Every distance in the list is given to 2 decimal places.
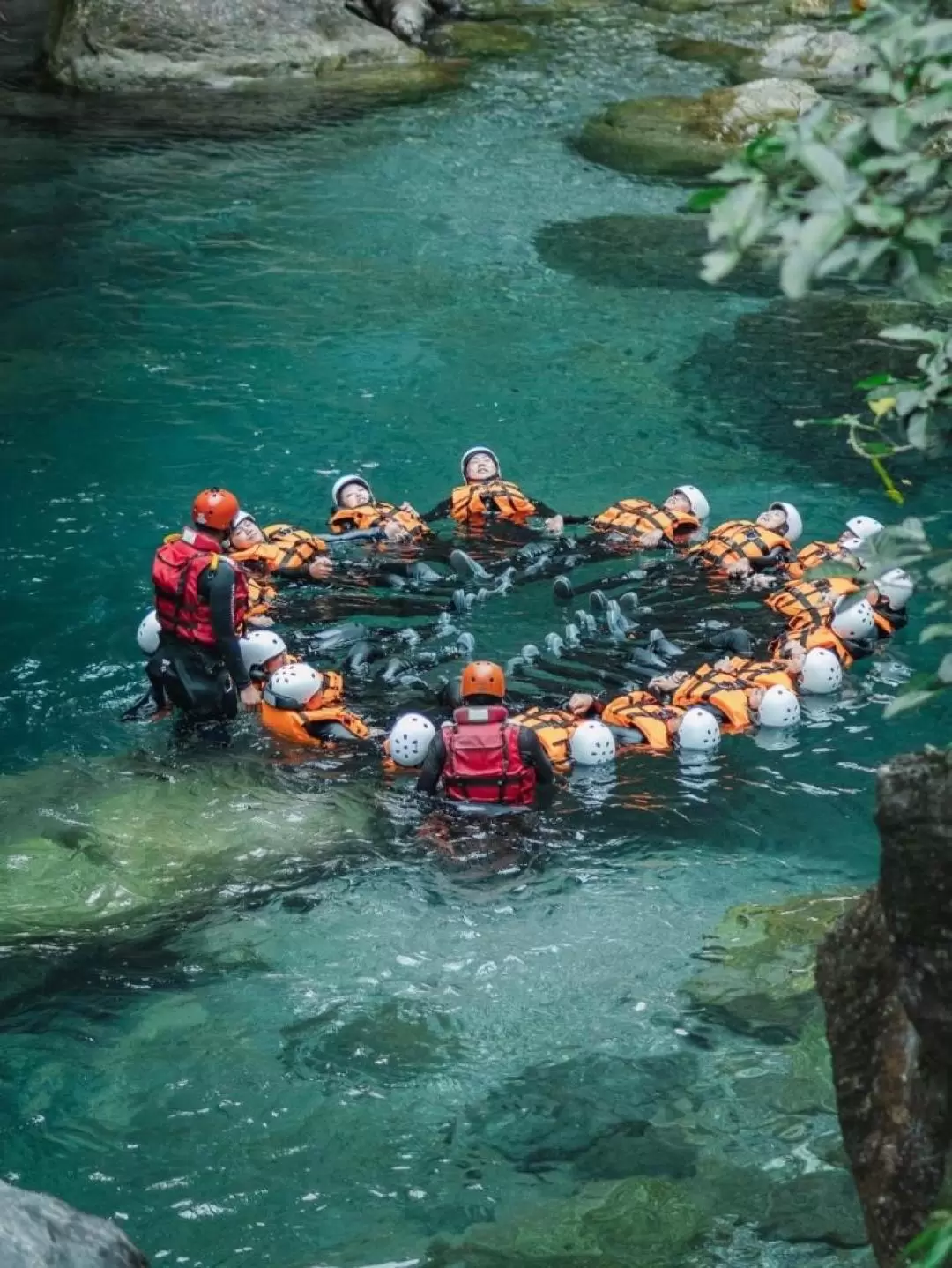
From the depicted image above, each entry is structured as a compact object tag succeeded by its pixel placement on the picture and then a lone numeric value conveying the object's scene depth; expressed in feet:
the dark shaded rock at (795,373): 95.55
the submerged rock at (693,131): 134.31
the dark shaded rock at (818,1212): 37.42
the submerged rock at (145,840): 56.03
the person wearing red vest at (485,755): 58.59
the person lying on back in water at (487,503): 83.61
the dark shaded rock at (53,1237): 29.50
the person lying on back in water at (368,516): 82.48
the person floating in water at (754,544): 77.71
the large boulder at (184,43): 148.05
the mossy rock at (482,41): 161.79
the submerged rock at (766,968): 47.91
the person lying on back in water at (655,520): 81.25
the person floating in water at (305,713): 65.21
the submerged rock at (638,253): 116.37
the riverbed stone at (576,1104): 43.60
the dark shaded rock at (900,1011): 26.35
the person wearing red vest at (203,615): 64.39
